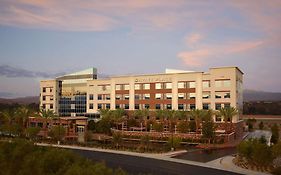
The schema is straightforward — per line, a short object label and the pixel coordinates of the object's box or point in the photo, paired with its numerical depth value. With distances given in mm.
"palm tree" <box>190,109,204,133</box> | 84600
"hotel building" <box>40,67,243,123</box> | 91375
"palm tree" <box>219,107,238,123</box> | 83312
